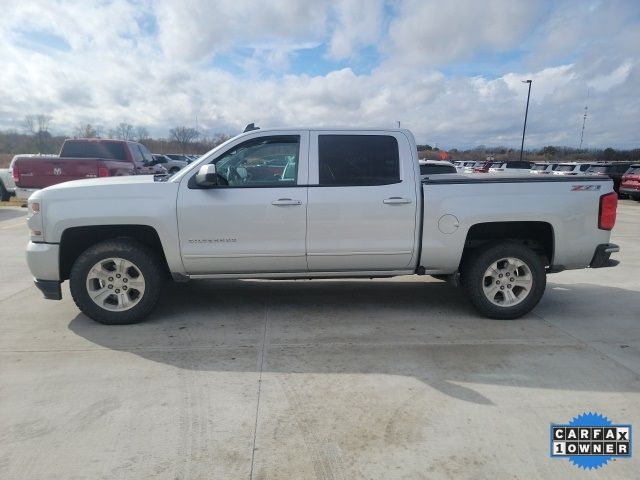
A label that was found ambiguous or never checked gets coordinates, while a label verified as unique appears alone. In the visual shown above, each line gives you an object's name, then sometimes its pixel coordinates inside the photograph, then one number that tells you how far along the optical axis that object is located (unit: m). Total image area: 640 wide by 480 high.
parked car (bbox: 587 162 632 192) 22.61
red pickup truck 9.53
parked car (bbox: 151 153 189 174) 24.56
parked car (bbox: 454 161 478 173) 38.69
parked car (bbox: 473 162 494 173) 31.89
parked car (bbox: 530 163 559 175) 26.38
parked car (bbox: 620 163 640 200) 20.36
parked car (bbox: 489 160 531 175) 29.09
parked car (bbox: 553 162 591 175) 24.11
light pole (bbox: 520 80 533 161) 35.97
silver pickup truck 4.44
